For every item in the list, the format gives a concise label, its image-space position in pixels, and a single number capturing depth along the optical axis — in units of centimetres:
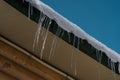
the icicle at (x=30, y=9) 328
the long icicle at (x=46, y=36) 344
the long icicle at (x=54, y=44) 353
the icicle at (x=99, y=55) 389
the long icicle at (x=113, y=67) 406
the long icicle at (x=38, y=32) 336
